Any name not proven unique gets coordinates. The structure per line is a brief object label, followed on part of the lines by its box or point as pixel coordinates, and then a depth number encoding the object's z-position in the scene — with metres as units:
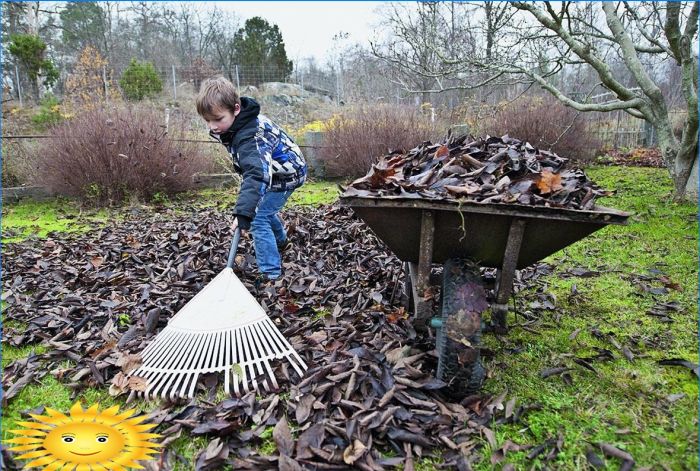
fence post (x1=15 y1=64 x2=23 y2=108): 17.06
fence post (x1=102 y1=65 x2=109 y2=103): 16.45
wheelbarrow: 1.90
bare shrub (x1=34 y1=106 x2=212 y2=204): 7.06
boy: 2.94
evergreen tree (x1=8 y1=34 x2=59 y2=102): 15.78
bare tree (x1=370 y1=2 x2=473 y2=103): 6.52
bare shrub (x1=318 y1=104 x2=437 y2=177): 9.12
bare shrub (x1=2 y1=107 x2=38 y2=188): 8.19
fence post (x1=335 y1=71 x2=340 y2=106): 22.87
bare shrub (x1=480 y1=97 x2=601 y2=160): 9.59
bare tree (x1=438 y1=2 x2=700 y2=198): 4.97
